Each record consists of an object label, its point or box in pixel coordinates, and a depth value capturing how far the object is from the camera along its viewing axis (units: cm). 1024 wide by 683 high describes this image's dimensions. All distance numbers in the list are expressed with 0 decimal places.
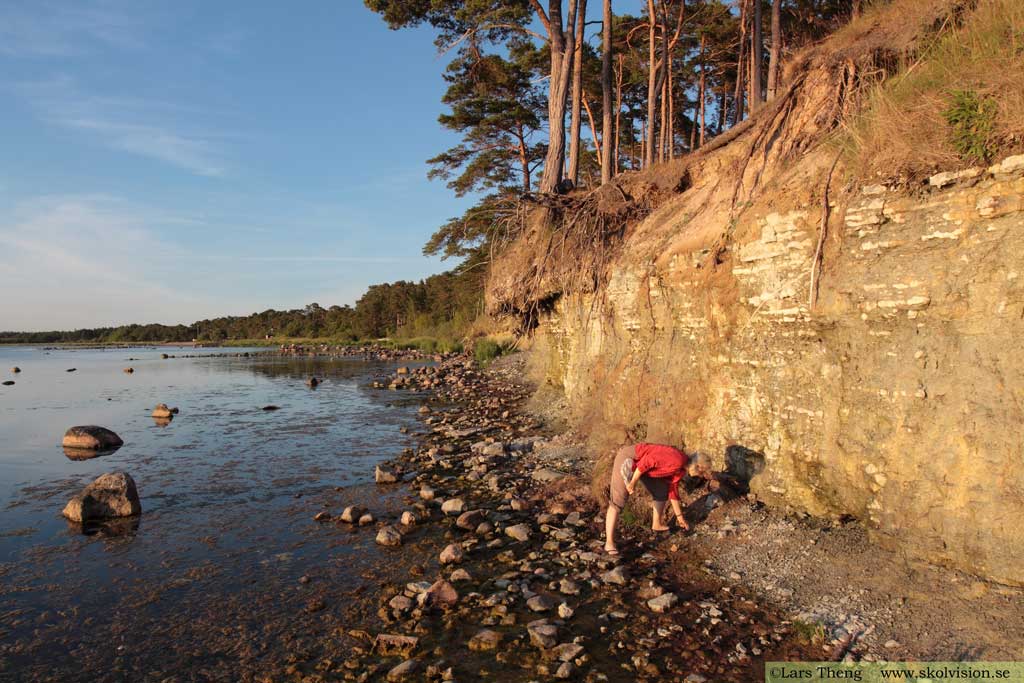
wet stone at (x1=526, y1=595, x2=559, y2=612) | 579
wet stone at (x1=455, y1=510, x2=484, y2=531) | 817
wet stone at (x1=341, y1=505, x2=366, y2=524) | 880
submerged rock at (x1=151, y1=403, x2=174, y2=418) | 2097
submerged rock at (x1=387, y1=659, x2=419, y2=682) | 481
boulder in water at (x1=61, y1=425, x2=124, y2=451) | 1527
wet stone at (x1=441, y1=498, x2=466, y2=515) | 878
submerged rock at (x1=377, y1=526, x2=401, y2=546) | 774
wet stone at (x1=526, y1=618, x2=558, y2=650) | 516
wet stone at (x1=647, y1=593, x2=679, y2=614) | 565
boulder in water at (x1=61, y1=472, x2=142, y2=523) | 924
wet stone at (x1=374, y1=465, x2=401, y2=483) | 1088
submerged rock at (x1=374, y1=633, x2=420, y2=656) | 520
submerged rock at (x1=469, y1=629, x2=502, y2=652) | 521
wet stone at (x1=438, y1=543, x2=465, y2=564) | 706
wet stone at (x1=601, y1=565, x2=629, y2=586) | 621
